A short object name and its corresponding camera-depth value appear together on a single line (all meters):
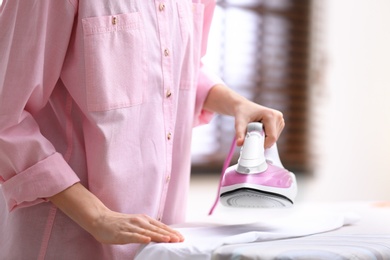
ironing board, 1.55
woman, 1.67
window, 4.19
